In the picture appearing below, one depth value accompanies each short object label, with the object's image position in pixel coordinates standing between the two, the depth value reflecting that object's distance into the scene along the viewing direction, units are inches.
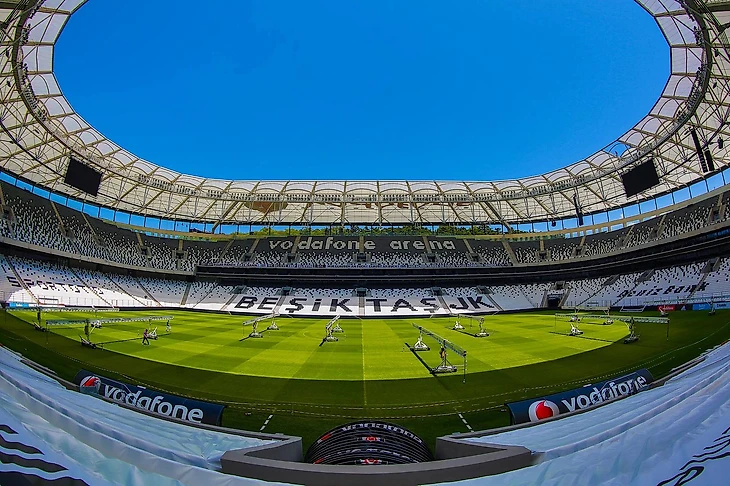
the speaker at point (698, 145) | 1204.2
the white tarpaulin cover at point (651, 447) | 112.3
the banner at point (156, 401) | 325.7
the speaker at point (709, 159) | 1265.1
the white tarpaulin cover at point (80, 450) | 102.6
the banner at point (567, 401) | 335.9
